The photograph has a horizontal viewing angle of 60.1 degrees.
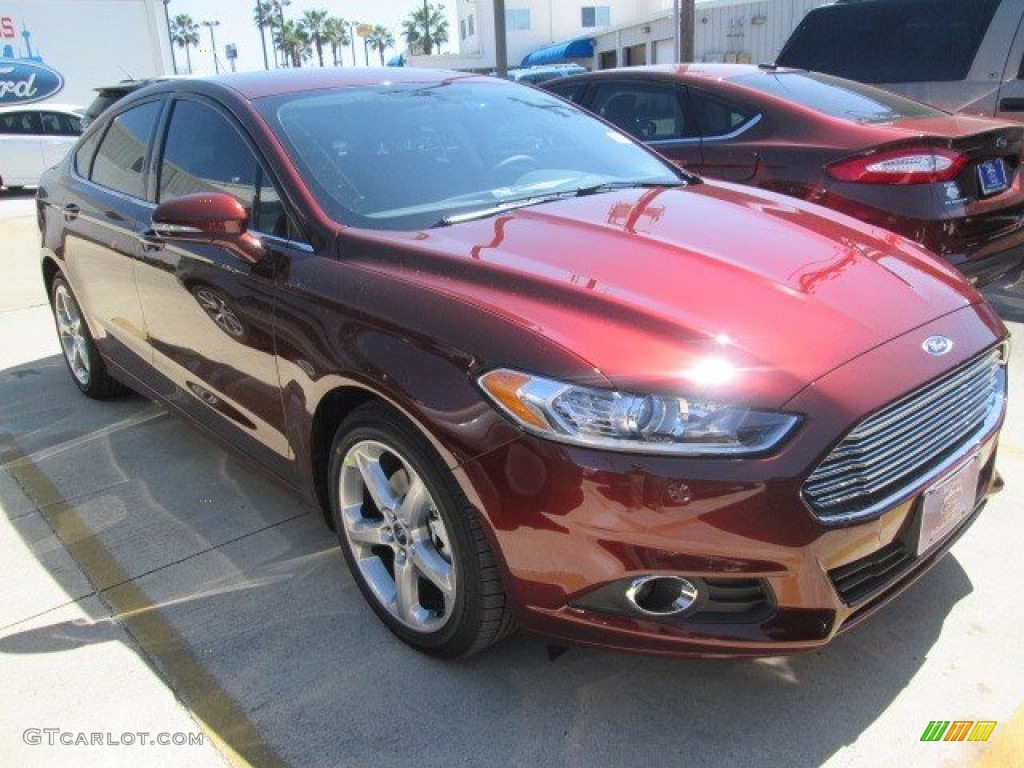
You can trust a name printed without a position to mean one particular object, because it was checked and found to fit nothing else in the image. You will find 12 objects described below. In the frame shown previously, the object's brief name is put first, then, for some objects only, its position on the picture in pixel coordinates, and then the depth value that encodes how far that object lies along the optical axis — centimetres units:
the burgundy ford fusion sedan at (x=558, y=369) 192
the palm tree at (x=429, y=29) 9275
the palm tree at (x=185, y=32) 9975
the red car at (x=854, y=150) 421
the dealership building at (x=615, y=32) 2453
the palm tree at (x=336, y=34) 9275
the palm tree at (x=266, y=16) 8714
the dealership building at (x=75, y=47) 2641
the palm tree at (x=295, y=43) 8956
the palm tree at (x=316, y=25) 9200
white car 1633
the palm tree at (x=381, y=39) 9919
